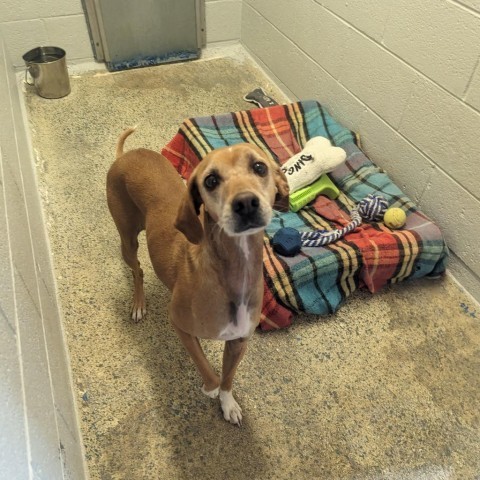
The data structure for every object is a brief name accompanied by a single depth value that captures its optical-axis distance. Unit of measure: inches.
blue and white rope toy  80.7
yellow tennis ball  86.6
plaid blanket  77.6
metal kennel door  138.0
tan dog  46.3
